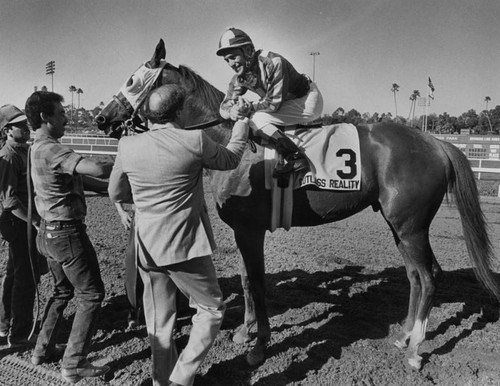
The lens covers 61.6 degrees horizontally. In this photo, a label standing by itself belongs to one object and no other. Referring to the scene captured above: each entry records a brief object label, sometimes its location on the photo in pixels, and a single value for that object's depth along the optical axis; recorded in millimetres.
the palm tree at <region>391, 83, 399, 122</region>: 106412
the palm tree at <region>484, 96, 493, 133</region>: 115812
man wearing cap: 3596
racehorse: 3777
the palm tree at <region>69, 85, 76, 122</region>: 106750
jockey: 3555
